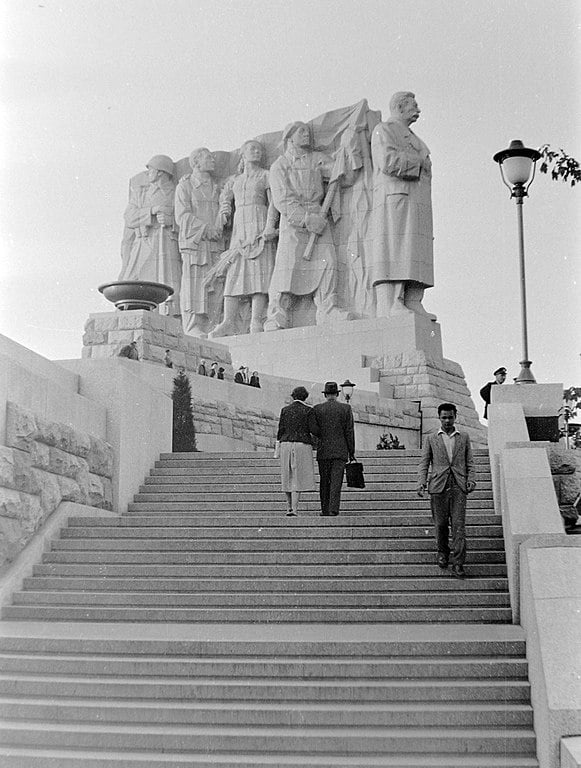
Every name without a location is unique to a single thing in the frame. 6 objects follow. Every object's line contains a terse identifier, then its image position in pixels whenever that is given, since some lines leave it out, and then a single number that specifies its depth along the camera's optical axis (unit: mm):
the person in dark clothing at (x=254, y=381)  19750
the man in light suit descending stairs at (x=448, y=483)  8172
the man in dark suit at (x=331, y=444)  9703
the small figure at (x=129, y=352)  17562
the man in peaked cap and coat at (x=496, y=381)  15547
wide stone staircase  5926
